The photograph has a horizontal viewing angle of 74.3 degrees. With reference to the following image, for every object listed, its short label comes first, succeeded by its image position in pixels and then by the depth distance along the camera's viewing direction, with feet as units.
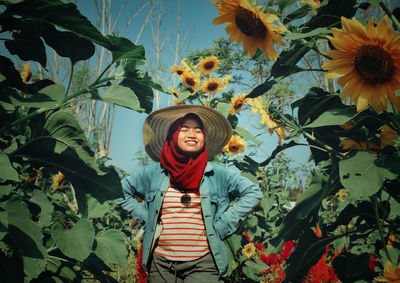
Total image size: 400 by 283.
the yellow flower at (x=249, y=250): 7.89
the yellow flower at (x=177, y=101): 8.30
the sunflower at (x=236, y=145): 9.07
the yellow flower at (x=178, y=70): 9.40
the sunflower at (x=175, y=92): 8.91
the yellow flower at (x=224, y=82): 9.16
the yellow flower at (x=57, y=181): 9.41
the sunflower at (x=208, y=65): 9.73
